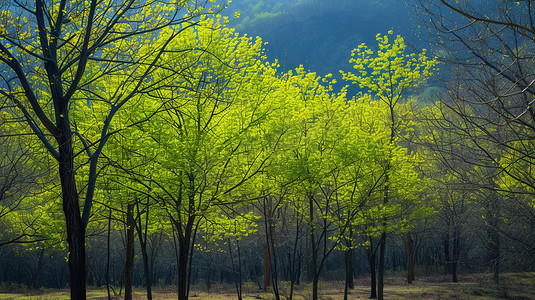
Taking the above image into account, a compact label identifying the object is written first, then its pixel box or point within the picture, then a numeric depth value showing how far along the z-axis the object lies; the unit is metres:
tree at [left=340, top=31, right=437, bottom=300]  17.02
